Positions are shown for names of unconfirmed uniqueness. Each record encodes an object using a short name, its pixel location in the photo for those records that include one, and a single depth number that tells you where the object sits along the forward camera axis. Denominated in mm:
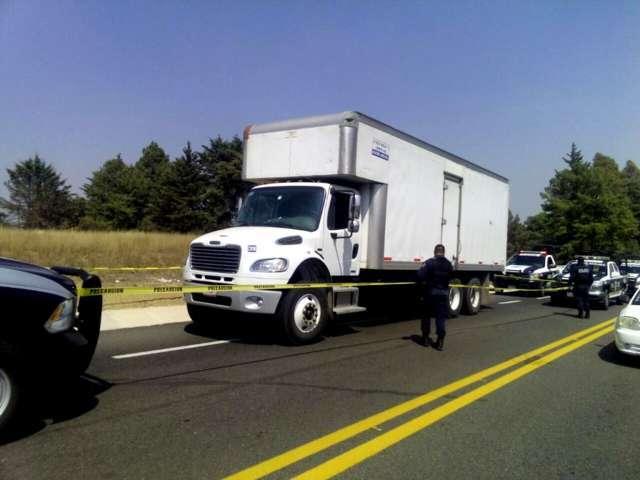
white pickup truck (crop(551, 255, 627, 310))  18344
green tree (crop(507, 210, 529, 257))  82375
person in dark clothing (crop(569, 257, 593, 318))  15037
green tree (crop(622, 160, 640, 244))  59419
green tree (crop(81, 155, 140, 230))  77562
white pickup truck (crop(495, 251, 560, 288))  23047
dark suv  4102
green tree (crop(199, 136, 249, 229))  66750
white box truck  8258
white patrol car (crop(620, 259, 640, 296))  26078
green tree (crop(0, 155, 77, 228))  77625
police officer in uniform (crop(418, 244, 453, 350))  8672
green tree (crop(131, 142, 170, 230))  71188
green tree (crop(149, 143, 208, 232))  64688
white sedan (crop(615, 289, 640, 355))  8094
